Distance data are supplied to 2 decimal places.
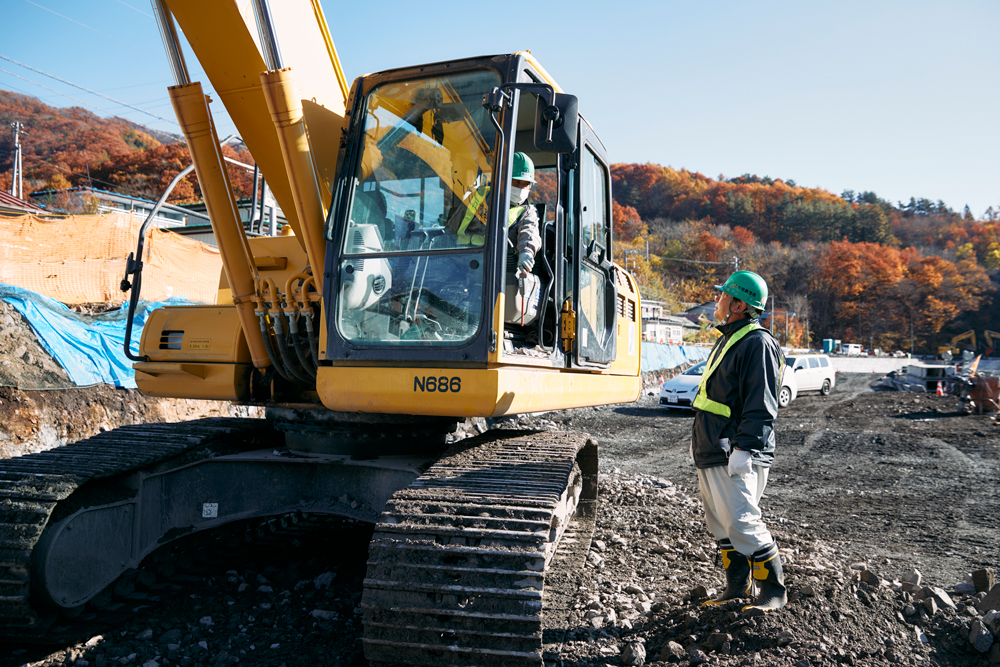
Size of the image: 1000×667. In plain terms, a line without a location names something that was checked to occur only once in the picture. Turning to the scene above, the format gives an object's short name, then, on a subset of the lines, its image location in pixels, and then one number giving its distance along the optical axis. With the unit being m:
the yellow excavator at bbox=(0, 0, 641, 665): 2.75
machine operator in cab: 3.29
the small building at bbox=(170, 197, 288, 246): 18.95
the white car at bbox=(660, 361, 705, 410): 16.67
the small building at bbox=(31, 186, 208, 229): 26.75
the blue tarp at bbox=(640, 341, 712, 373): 28.09
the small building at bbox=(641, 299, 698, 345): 47.36
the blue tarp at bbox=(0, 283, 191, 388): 8.16
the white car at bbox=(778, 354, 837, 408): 20.83
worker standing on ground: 3.41
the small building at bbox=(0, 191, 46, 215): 18.73
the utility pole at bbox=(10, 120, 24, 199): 28.98
